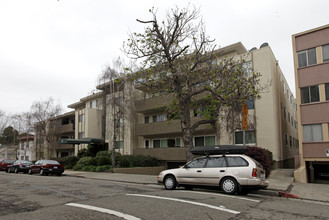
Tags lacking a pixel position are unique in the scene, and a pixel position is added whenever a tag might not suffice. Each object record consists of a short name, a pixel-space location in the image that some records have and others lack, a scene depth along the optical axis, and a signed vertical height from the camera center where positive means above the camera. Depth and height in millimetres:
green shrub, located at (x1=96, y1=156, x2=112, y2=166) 24531 -1905
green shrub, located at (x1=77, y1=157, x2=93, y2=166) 25844 -2022
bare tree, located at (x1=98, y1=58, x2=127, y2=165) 24047 +4237
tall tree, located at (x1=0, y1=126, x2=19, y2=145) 61062 +1006
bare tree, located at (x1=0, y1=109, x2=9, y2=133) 50562 +3219
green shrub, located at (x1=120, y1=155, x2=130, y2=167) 23797 -1982
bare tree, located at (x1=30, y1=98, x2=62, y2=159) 37875 +2339
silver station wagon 9516 -1367
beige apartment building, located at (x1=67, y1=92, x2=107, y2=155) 32844 +2141
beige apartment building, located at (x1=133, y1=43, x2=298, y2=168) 20938 +945
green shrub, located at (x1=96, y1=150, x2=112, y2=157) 26672 -1323
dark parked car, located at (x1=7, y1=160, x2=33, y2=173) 24172 -2265
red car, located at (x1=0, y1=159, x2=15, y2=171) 27638 -2256
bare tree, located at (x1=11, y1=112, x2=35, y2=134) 40572 +3059
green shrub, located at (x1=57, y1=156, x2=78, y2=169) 30922 -2293
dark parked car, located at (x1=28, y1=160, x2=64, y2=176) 20811 -2054
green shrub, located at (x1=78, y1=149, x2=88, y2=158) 31711 -1514
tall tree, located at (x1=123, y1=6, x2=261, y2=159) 13953 +3488
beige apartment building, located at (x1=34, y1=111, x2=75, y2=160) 39622 +666
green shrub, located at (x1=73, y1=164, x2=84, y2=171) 25703 -2536
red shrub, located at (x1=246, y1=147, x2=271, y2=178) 15258 -1074
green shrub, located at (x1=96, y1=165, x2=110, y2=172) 22936 -2423
